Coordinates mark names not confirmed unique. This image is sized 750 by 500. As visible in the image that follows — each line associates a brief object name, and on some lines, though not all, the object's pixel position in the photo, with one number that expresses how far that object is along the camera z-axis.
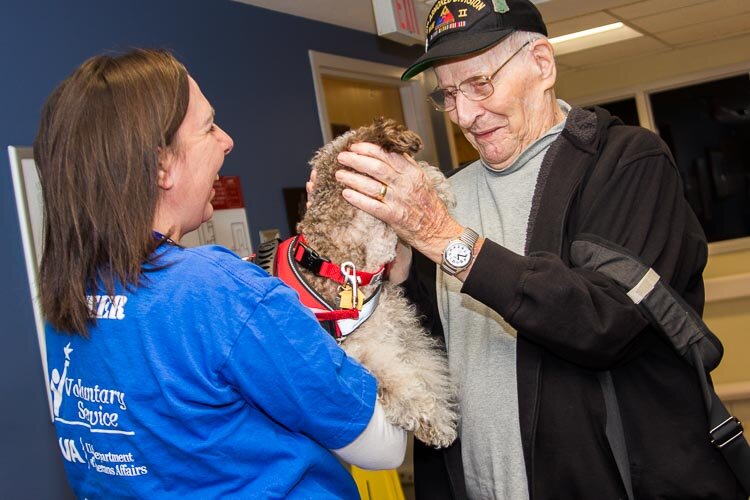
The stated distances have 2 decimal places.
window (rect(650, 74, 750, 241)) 8.53
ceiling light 6.99
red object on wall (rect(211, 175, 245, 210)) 3.98
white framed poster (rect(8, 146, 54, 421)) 2.94
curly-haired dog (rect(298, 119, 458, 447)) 1.56
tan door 5.70
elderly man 1.40
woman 1.07
